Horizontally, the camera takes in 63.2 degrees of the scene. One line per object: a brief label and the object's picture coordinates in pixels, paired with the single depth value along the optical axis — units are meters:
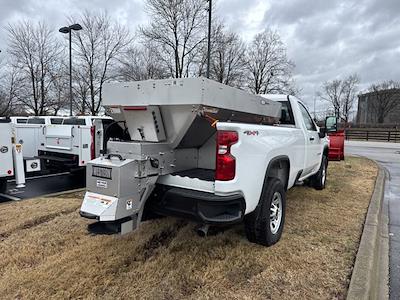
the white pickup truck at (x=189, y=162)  3.22
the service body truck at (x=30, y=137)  9.33
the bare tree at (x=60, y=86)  29.34
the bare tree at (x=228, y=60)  25.47
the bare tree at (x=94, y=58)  28.88
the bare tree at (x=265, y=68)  33.39
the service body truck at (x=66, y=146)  8.05
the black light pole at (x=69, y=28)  17.91
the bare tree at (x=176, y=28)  21.91
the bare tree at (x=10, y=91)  27.89
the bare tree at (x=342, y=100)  76.69
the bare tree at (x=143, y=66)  24.19
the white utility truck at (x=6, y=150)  6.36
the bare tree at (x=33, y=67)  28.12
